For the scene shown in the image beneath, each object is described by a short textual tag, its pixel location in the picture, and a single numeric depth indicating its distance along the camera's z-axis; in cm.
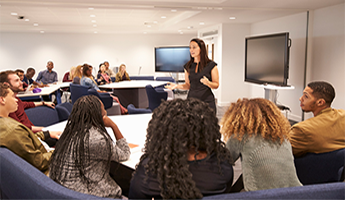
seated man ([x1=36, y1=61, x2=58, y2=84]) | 921
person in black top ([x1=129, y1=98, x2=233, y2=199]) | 107
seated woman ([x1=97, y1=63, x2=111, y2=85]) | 692
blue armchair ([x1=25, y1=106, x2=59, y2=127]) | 284
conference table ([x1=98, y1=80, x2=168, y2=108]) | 680
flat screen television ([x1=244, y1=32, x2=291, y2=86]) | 570
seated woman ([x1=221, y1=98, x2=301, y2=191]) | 135
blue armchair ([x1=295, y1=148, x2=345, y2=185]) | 174
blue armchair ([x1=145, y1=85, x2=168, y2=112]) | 545
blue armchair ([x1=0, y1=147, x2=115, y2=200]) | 111
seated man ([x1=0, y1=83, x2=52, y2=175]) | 157
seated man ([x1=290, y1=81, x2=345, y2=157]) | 177
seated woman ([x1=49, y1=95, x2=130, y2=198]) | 143
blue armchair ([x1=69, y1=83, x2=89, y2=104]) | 553
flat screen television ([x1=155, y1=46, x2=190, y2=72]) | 1090
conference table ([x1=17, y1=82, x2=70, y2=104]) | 542
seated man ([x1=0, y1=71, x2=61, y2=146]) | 221
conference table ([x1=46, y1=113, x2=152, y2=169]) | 180
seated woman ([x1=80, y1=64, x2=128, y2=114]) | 590
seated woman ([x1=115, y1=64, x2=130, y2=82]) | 817
